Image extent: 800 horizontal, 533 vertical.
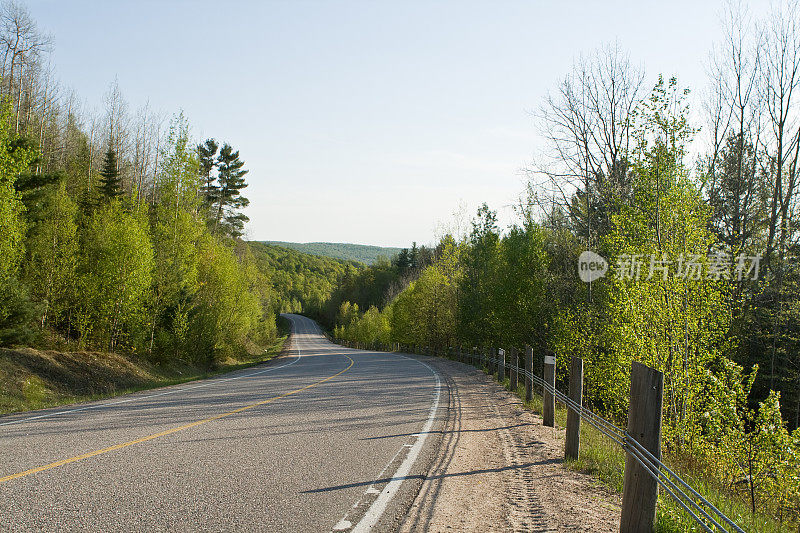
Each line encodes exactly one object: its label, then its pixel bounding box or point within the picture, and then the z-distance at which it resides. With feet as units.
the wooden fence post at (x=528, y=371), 40.17
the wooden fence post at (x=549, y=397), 29.89
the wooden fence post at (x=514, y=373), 47.55
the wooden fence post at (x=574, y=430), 22.39
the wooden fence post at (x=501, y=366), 57.41
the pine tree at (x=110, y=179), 107.67
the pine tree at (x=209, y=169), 160.35
